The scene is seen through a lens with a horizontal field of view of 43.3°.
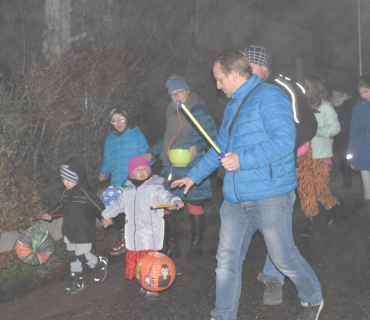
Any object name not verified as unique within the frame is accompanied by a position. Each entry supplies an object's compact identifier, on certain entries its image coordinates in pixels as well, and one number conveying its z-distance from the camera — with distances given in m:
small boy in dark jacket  4.31
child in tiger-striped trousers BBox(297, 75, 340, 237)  5.46
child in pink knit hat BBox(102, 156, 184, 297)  4.10
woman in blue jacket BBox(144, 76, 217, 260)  4.86
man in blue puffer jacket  2.95
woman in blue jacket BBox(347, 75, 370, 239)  5.21
